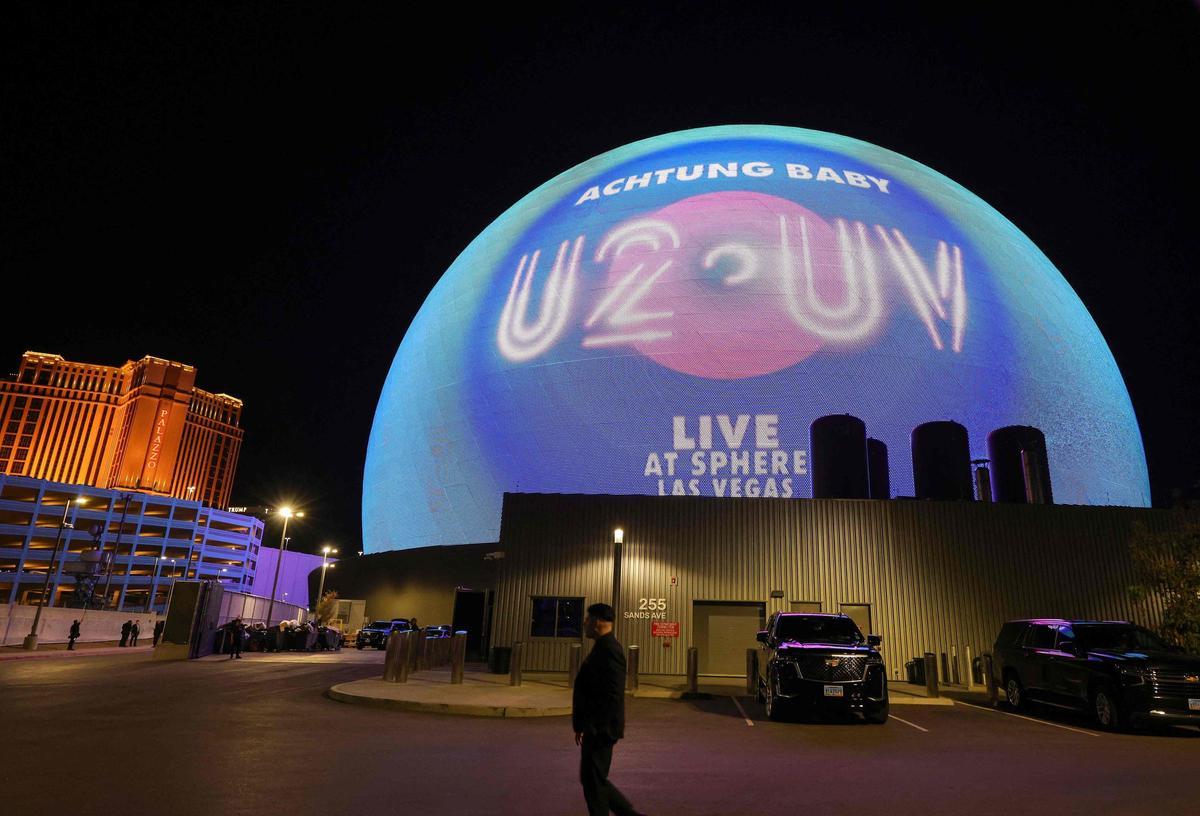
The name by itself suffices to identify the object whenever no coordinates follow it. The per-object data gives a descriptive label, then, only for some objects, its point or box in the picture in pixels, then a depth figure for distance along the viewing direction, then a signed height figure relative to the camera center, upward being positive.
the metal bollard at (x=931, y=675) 14.97 -0.76
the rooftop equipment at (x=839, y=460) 20.52 +4.84
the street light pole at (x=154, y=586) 80.96 +1.21
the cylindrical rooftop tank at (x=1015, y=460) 21.95 +5.48
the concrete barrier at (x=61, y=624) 30.11 -1.46
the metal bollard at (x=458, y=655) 14.55 -0.86
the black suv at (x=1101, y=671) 10.23 -0.37
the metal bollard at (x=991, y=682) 14.38 -0.82
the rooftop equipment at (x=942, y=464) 21.17 +5.07
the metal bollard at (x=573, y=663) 14.26 -0.86
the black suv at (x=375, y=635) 30.23 -1.12
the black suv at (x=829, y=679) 10.65 -0.68
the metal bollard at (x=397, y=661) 14.70 -1.04
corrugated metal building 19.92 +1.69
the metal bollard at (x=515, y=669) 14.38 -1.07
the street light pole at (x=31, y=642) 26.25 -1.85
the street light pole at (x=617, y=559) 16.55 +1.43
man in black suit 4.21 -0.58
